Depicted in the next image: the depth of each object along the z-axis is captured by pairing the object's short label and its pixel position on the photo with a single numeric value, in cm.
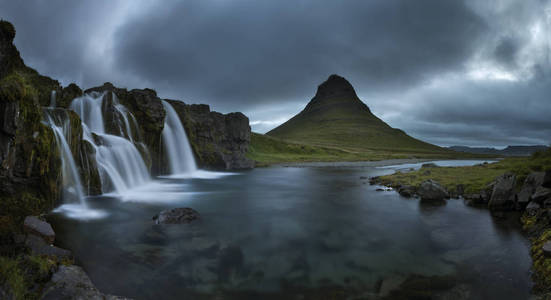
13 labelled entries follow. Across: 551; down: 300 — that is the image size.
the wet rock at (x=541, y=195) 1385
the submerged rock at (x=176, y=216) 1527
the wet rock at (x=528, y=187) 1528
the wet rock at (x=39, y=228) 1021
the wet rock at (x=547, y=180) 1440
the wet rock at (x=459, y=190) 2300
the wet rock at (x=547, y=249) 931
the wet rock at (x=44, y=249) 867
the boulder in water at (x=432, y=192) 2228
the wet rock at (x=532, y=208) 1411
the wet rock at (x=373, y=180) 3474
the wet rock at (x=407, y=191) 2427
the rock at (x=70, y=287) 603
